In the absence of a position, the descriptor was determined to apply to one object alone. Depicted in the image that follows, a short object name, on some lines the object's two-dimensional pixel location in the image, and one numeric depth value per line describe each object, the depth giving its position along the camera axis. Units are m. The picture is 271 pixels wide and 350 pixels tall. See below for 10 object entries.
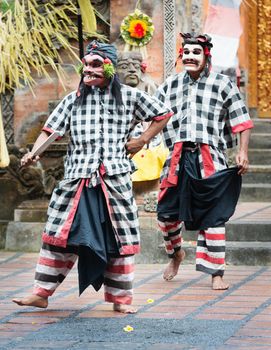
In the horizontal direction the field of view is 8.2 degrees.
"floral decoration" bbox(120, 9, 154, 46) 17.55
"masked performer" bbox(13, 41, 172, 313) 11.78
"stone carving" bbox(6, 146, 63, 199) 17.17
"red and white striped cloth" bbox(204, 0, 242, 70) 21.78
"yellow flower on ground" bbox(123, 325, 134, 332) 10.85
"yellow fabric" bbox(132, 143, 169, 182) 15.98
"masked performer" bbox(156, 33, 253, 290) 13.84
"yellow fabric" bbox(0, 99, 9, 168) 13.09
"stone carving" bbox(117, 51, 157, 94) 16.00
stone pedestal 16.99
